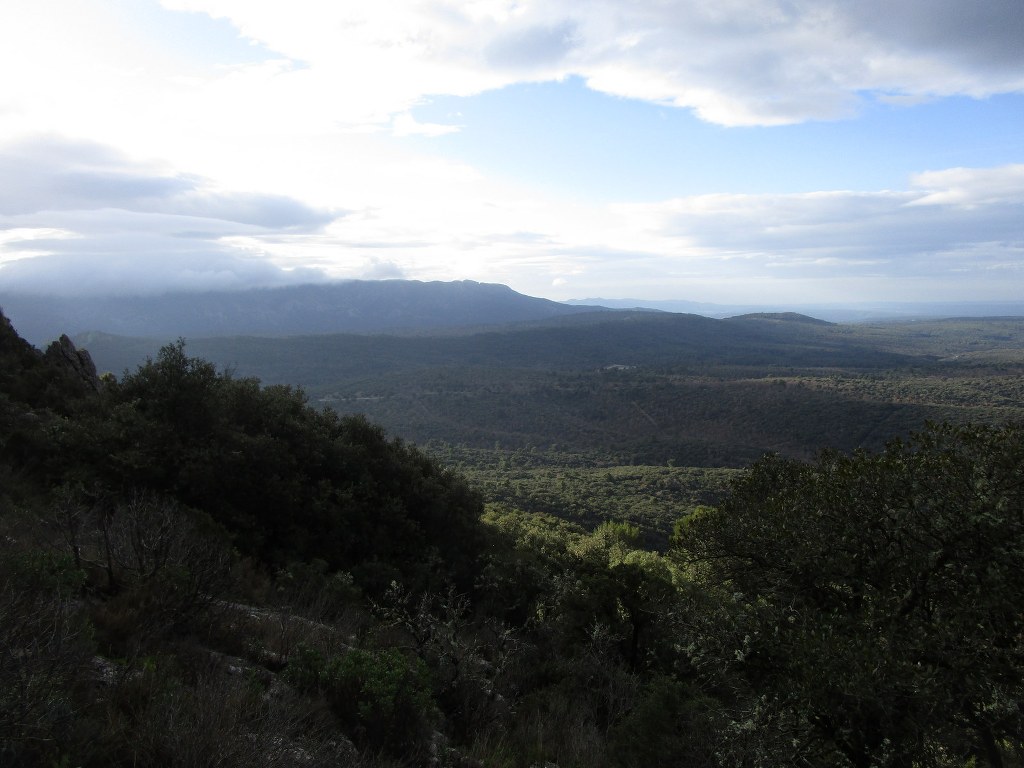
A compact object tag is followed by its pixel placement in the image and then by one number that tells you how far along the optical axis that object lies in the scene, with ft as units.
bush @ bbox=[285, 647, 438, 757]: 15.38
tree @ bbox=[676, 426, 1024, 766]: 16.69
